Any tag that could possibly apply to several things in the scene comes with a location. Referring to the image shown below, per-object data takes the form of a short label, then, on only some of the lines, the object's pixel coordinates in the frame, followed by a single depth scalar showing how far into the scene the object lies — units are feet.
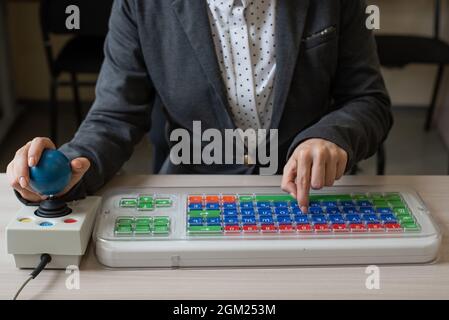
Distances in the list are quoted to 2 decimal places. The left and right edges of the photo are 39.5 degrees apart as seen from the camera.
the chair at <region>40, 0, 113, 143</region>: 6.94
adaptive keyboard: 2.43
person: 3.42
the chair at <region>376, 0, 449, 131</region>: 7.24
